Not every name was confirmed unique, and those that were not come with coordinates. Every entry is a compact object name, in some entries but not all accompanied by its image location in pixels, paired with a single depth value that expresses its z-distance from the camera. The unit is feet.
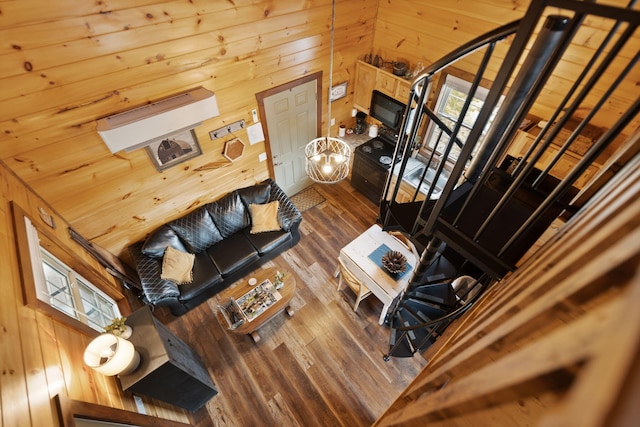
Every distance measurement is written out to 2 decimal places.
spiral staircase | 3.14
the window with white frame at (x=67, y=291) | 7.27
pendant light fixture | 8.50
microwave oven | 14.01
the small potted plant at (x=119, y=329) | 7.81
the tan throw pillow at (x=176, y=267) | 12.17
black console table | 7.72
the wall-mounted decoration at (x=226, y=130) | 12.31
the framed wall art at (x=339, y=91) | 15.06
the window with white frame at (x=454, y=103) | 11.84
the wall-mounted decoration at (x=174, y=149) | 11.23
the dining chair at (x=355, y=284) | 11.95
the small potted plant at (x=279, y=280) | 12.30
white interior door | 13.67
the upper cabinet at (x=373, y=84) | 13.14
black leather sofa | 12.14
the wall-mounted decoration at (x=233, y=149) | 13.03
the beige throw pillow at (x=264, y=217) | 14.17
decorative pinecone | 11.12
